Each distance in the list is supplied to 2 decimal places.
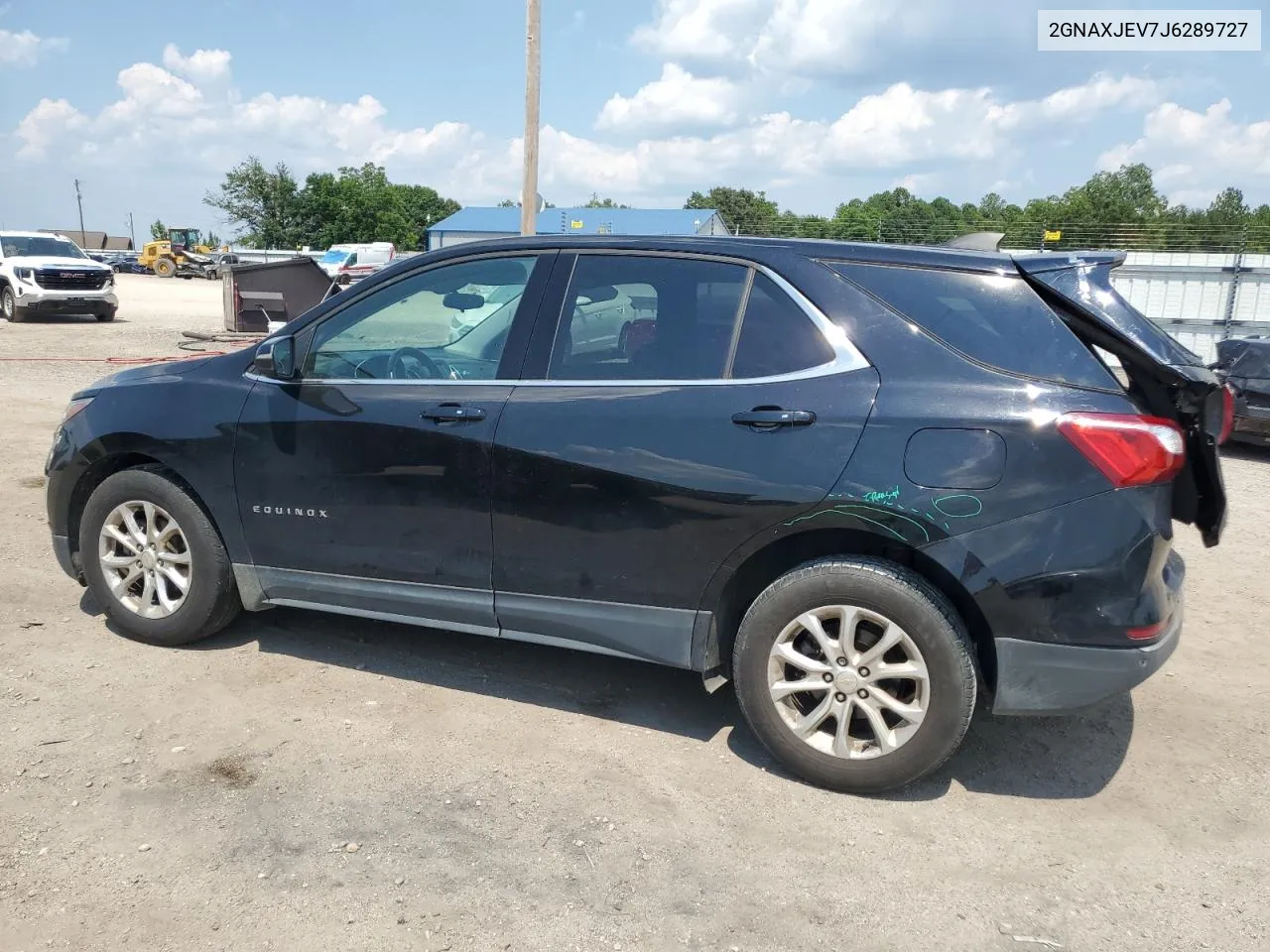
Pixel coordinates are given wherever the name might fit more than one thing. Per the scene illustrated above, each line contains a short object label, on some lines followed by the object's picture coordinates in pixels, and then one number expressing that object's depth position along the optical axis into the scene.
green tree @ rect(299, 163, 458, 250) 82.69
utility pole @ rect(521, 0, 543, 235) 12.43
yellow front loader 56.16
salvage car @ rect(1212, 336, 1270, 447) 10.40
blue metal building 48.59
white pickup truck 22.02
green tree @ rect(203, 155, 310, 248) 82.06
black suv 3.20
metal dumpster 19.05
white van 29.49
